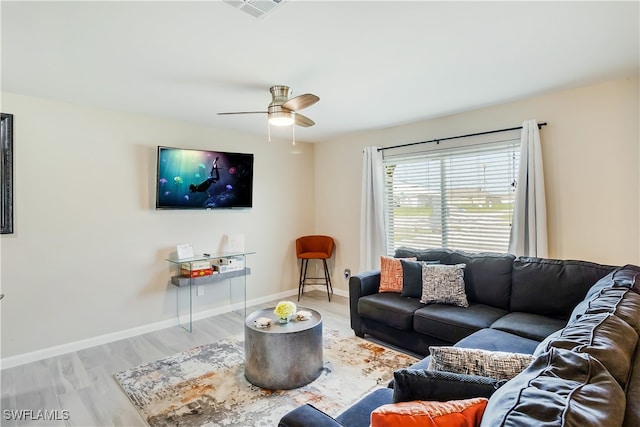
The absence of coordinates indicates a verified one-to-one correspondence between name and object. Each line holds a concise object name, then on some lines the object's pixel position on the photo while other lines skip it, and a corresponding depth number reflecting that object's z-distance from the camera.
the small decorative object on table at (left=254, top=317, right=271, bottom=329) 2.71
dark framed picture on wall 2.96
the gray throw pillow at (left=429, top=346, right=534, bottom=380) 1.29
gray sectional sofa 0.86
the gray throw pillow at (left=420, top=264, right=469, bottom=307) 3.09
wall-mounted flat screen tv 3.90
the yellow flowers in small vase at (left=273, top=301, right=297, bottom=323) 2.79
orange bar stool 5.19
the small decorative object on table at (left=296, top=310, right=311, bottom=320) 2.87
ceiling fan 2.76
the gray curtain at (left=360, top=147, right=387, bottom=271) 4.57
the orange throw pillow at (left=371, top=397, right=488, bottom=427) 0.98
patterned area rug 2.28
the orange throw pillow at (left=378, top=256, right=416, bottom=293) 3.50
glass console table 3.97
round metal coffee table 2.56
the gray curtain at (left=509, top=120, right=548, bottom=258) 3.20
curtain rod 3.42
